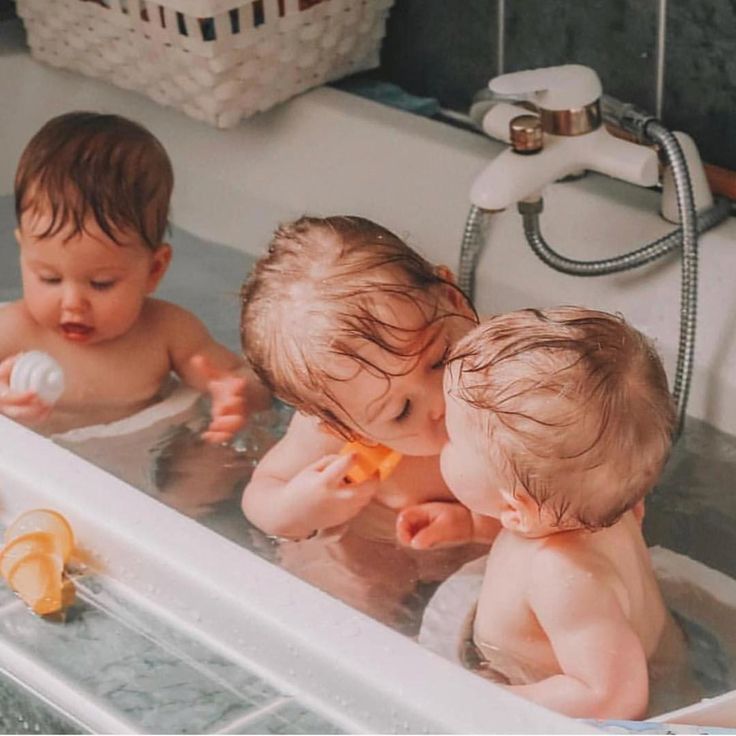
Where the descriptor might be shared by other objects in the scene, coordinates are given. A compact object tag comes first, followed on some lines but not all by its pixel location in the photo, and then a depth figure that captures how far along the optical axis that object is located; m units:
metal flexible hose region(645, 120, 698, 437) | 2.31
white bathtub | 1.82
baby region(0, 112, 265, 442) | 2.39
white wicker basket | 2.55
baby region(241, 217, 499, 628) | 2.11
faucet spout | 2.34
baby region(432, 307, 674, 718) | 1.93
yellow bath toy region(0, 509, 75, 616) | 1.92
